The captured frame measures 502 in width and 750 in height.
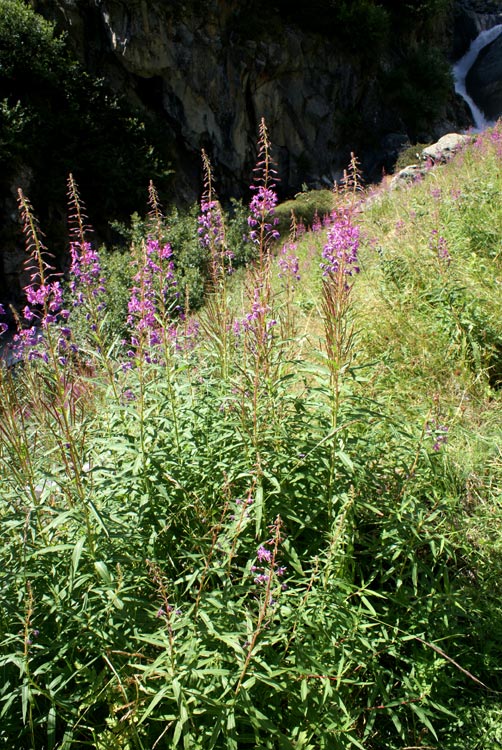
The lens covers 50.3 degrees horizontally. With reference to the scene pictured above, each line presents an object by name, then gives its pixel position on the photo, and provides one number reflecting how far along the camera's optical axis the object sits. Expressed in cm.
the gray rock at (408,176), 916
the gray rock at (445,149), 995
